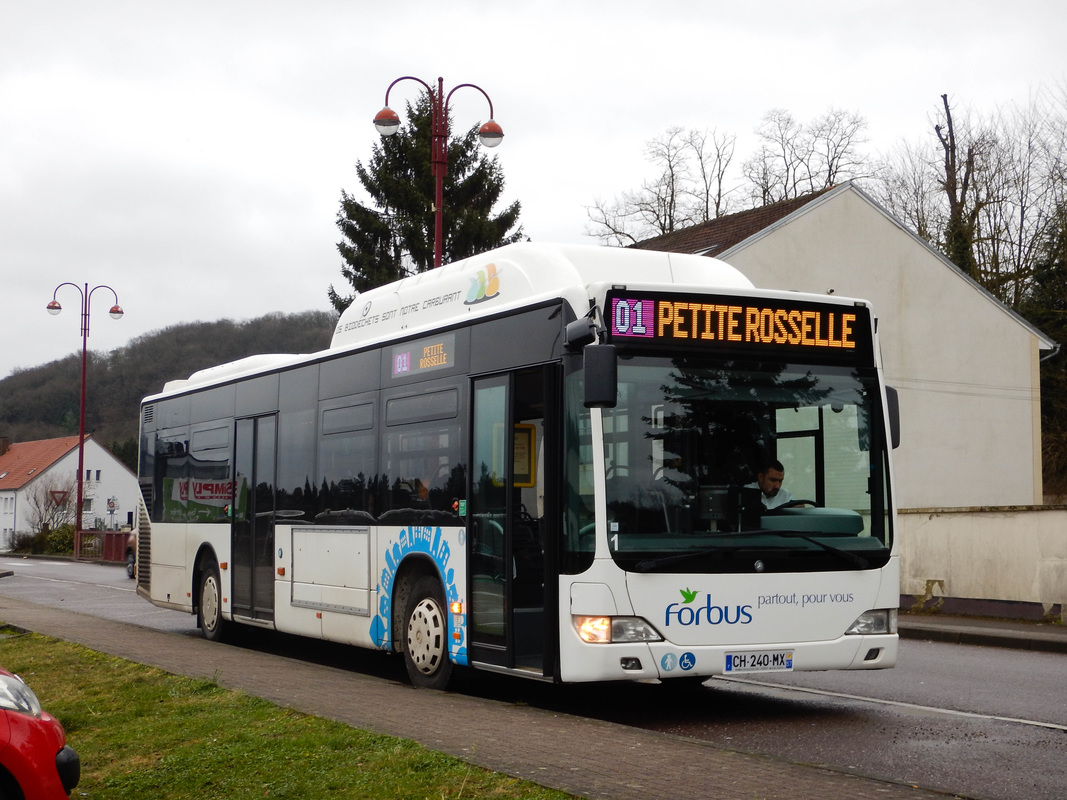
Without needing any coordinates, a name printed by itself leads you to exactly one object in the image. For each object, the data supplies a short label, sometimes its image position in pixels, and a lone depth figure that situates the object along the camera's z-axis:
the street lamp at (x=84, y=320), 44.03
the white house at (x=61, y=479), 103.25
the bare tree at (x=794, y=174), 52.81
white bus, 8.88
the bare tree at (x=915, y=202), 49.28
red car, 5.05
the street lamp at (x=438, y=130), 20.34
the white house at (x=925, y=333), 34.62
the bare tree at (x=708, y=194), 55.03
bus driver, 9.10
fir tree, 46.69
